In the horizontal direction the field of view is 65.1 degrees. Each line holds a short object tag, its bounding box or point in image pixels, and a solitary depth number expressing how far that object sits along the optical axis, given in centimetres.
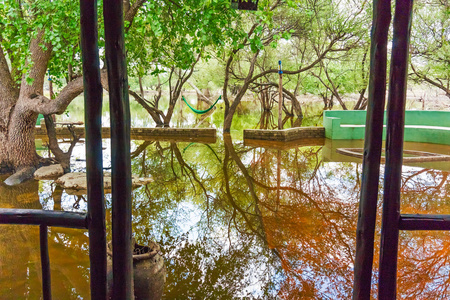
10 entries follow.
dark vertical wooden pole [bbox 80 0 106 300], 150
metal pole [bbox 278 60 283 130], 898
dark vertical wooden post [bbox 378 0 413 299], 150
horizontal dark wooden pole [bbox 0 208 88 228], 161
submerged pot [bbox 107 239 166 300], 209
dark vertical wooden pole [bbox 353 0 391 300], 153
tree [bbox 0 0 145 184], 493
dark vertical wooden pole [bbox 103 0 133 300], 153
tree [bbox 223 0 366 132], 964
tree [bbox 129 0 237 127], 405
